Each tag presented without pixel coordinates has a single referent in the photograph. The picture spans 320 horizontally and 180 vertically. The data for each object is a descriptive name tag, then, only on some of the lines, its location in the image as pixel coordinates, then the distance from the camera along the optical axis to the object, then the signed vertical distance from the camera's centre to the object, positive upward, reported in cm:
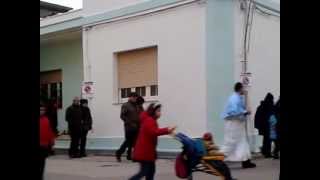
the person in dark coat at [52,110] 1811 -64
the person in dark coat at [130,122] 1511 -79
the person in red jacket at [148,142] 866 -74
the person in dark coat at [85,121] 1716 -88
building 1503 +85
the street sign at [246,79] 1431 +23
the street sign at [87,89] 1777 +0
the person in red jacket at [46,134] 977 -72
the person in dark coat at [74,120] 1703 -85
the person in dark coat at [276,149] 1442 -139
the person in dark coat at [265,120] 1488 -74
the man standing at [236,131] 1227 -82
